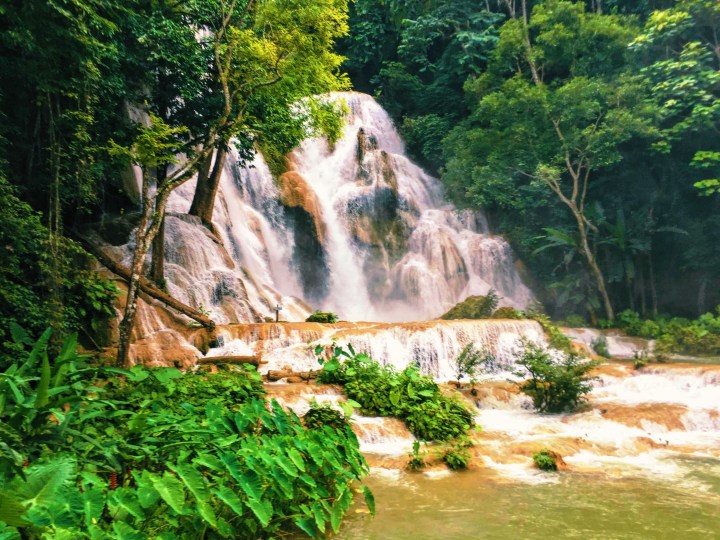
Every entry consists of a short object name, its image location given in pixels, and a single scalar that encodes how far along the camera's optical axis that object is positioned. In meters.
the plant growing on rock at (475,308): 15.52
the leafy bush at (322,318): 13.19
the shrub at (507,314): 14.84
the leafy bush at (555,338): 12.27
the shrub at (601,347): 13.65
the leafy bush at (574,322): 17.17
